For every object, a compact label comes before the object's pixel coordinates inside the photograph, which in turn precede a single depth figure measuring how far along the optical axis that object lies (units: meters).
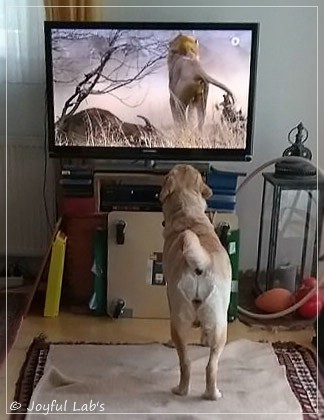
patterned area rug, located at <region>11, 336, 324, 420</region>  2.46
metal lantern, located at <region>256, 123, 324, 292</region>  3.21
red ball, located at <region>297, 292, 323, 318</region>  3.18
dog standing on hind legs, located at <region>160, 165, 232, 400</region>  2.36
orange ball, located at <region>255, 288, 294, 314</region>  3.22
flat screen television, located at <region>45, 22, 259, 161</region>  3.16
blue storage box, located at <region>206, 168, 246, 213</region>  3.23
